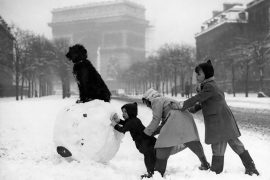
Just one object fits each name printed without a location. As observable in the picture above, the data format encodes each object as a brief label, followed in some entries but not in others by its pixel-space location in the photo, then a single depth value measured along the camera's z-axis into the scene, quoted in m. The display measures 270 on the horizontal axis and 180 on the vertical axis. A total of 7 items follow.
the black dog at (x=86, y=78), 6.69
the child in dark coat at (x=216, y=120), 6.27
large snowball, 6.31
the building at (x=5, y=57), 26.12
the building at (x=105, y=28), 142.12
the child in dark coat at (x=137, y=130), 6.48
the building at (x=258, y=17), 46.24
